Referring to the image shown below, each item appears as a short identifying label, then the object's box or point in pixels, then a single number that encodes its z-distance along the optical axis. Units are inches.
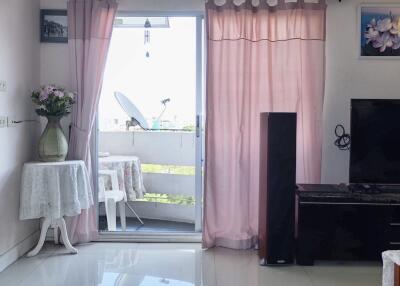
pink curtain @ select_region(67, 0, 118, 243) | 149.6
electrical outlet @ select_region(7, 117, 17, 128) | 132.3
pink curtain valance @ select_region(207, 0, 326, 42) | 148.0
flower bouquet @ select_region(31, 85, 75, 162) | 140.5
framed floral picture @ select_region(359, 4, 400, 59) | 151.3
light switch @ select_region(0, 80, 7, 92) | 126.6
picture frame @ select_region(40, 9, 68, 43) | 155.1
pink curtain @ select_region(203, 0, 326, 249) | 148.5
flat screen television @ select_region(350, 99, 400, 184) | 138.3
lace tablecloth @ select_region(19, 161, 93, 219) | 133.8
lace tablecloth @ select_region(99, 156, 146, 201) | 163.5
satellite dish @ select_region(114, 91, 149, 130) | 162.9
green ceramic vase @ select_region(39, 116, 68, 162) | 140.7
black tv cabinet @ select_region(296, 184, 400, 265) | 133.3
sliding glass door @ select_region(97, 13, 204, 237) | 160.6
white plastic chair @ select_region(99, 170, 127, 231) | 163.8
